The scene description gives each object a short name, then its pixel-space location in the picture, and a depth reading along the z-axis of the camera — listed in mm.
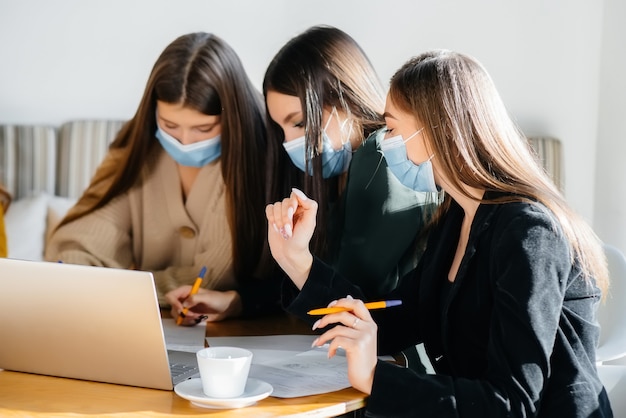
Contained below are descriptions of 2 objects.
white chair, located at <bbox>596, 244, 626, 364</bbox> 1898
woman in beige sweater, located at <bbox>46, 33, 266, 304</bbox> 1894
